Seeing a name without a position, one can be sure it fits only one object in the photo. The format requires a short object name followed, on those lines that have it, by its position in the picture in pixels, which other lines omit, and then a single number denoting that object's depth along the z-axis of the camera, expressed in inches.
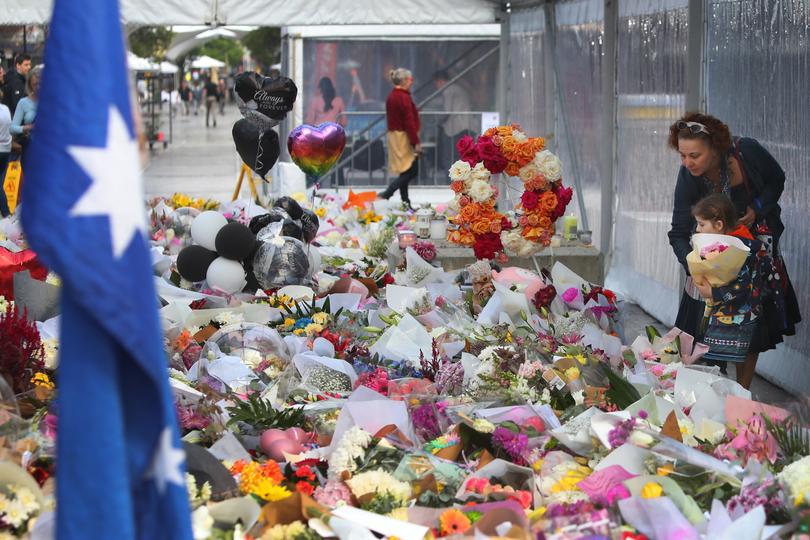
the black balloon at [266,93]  574.4
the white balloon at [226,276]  489.3
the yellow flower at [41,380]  294.4
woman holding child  360.0
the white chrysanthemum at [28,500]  211.6
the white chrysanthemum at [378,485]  235.6
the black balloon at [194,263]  498.9
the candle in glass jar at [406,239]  584.3
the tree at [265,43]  2894.3
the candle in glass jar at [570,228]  612.2
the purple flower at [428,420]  279.1
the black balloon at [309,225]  523.9
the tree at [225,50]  4994.7
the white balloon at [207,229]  509.2
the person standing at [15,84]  961.2
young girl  353.7
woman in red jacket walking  946.1
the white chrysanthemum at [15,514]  207.7
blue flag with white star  134.0
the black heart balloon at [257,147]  586.4
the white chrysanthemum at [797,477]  217.7
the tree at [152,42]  2470.9
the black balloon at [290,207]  531.7
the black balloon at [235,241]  488.1
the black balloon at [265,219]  511.3
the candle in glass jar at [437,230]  619.5
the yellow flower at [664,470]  236.4
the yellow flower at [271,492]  231.6
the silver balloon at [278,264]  485.1
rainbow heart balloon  594.9
